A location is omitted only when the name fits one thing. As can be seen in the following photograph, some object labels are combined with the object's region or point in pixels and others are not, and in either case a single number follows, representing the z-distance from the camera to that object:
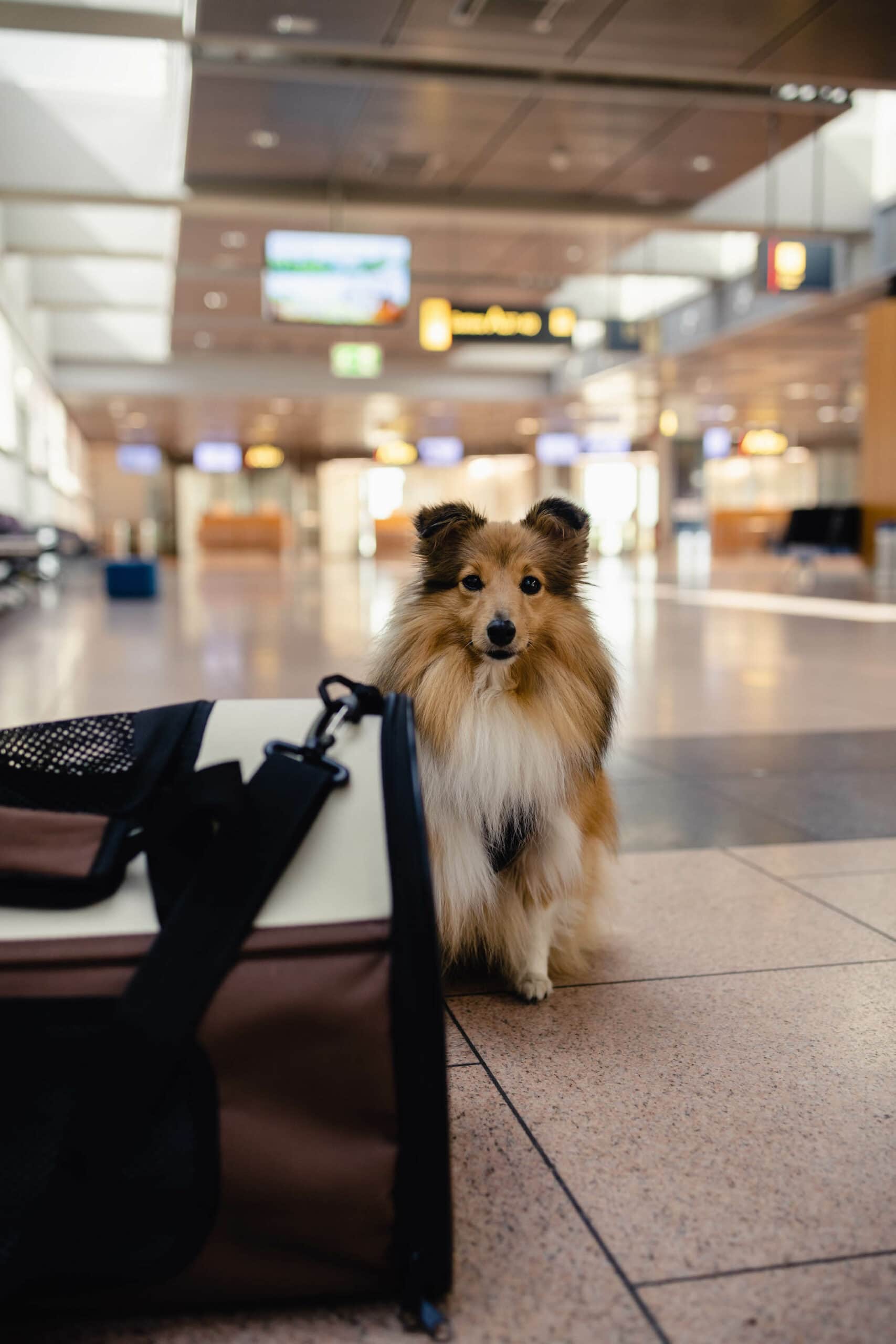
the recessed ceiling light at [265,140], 11.04
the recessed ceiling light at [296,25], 8.10
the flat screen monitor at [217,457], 40.44
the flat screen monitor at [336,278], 13.06
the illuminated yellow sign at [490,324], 14.87
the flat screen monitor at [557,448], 35.00
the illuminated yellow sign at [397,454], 40.31
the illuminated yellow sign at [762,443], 34.38
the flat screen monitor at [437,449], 39.72
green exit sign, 19.34
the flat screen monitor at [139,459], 38.78
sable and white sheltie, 2.12
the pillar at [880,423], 16.12
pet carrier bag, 1.31
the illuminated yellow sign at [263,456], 42.59
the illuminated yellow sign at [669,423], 30.28
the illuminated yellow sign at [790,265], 13.48
